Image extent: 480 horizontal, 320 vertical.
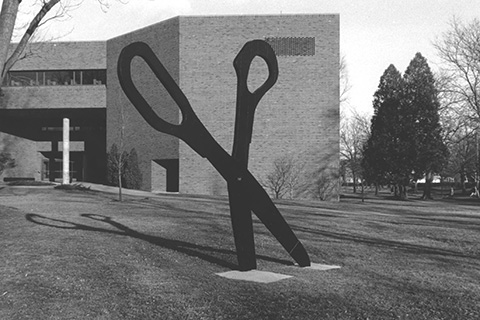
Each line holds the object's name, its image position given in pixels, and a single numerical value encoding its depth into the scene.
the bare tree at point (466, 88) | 32.91
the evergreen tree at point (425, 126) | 37.71
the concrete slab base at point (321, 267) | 7.84
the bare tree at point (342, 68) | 47.39
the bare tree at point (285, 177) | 30.41
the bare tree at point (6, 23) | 8.27
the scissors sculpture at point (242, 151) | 6.87
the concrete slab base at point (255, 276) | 6.82
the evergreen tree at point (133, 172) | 33.78
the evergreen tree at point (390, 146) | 37.97
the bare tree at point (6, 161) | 41.62
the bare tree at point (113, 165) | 33.78
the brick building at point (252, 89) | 30.69
